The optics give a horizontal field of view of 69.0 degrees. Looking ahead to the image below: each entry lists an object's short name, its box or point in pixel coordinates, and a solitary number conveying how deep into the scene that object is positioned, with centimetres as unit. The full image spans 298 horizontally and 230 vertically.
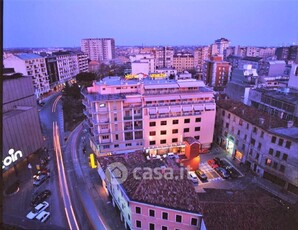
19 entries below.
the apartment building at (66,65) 9438
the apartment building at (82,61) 11199
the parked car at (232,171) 3634
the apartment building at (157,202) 2277
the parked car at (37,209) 2868
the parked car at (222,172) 3607
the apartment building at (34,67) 7306
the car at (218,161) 3975
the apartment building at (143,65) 6569
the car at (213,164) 3919
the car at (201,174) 3570
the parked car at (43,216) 2815
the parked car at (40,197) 3136
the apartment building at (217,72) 8847
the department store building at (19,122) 3416
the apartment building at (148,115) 3925
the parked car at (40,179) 3542
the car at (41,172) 3736
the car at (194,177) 3469
